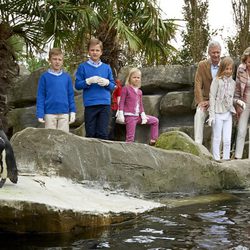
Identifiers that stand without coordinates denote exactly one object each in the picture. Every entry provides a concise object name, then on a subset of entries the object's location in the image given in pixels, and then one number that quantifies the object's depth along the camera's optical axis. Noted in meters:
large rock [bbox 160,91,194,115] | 15.13
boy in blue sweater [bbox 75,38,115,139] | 9.69
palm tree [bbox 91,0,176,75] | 12.76
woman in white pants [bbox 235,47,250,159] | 10.97
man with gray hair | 11.02
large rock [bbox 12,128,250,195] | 7.43
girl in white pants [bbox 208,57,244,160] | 10.67
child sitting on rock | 11.53
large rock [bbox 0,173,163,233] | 5.43
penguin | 5.81
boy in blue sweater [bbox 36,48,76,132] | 9.72
